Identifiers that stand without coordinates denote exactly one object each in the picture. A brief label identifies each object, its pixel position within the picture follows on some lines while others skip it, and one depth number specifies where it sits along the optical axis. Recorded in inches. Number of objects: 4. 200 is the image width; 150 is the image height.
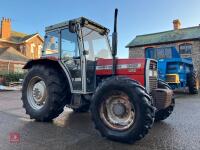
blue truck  316.8
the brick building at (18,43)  794.4
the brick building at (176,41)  605.2
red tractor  107.6
